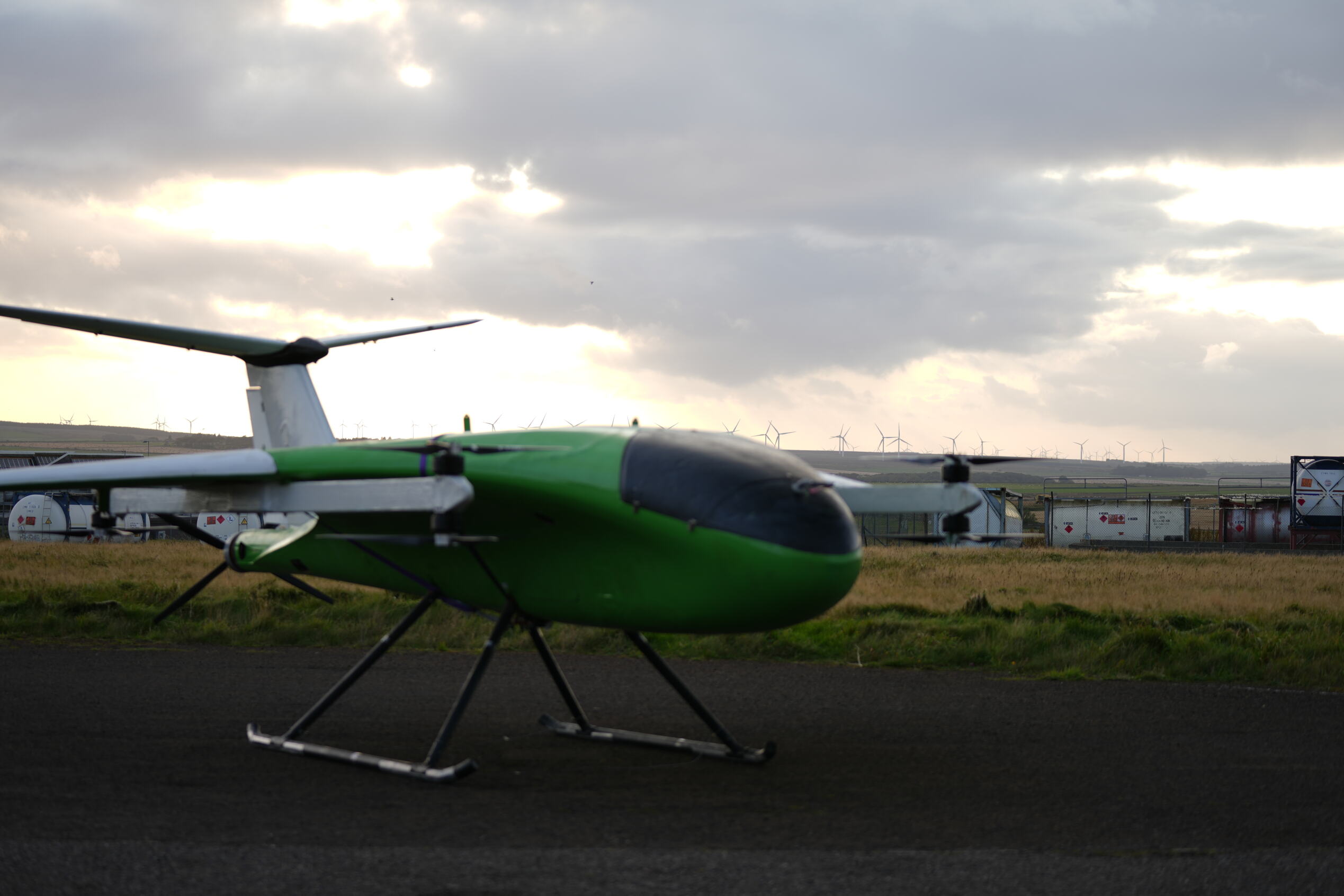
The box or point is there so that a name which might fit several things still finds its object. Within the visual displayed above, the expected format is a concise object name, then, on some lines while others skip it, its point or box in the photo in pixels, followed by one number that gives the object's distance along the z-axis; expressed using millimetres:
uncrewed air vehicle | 9609
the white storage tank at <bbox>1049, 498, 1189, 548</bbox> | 58250
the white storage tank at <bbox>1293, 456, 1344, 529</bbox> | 54906
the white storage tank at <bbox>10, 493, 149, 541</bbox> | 51875
